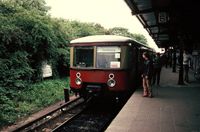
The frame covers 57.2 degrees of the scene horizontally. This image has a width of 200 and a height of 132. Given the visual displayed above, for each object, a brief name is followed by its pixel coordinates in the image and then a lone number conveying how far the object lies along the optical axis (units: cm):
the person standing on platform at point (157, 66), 974
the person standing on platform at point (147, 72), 689
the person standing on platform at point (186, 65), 1032
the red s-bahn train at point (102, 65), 690
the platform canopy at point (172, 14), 670
